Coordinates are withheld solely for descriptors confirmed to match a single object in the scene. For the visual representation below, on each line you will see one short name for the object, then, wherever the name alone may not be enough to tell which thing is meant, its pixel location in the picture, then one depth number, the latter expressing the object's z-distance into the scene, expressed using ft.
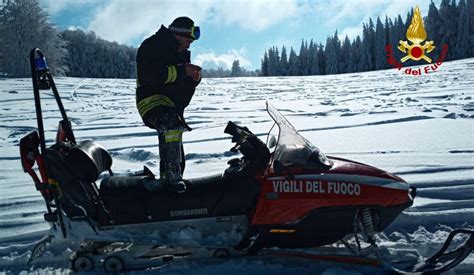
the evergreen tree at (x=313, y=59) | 224.33
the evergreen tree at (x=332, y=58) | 216.93
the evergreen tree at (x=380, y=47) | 201.46
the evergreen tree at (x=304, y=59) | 236.02
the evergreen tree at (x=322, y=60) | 226.99
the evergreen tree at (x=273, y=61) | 251.97
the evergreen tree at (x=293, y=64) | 238.68
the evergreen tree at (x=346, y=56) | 219.00
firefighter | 9.78
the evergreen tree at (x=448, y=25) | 169.99
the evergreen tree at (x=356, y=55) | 215.72
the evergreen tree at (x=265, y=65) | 261.03
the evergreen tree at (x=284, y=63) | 246.31
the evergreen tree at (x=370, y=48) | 208.64
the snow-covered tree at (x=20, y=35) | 98.22
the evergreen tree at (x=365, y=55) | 209.87
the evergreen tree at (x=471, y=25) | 164.76
